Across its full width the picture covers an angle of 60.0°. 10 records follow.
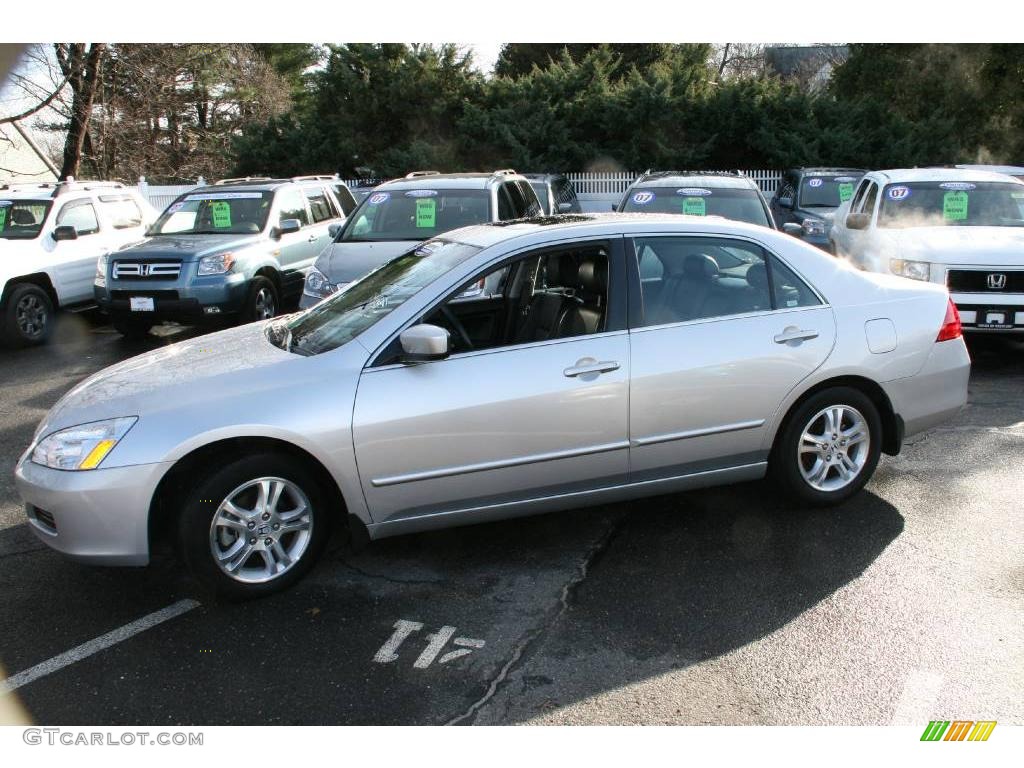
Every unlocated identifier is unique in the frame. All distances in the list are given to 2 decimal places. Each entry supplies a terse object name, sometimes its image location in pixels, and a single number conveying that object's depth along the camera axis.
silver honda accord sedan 3.88
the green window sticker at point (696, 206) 9.69
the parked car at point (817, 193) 14.66
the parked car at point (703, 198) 9.51
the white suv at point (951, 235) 7.77
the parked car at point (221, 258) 9.30
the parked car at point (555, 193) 12.19
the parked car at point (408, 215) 8.41
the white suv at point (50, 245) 9.81
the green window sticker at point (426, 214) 8.95
